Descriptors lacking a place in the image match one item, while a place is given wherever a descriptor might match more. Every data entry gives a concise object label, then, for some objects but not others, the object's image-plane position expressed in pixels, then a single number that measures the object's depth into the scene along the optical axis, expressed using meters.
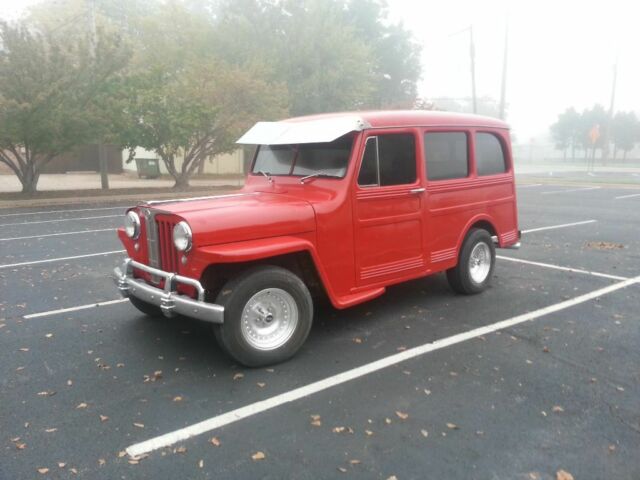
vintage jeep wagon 4.12
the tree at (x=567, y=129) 65.31
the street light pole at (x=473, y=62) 29.98
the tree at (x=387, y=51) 37.59
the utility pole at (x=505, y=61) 29.73
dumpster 27.75
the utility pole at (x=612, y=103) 46.22
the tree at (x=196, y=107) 19.41
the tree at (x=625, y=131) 61.06
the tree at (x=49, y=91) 15.91
